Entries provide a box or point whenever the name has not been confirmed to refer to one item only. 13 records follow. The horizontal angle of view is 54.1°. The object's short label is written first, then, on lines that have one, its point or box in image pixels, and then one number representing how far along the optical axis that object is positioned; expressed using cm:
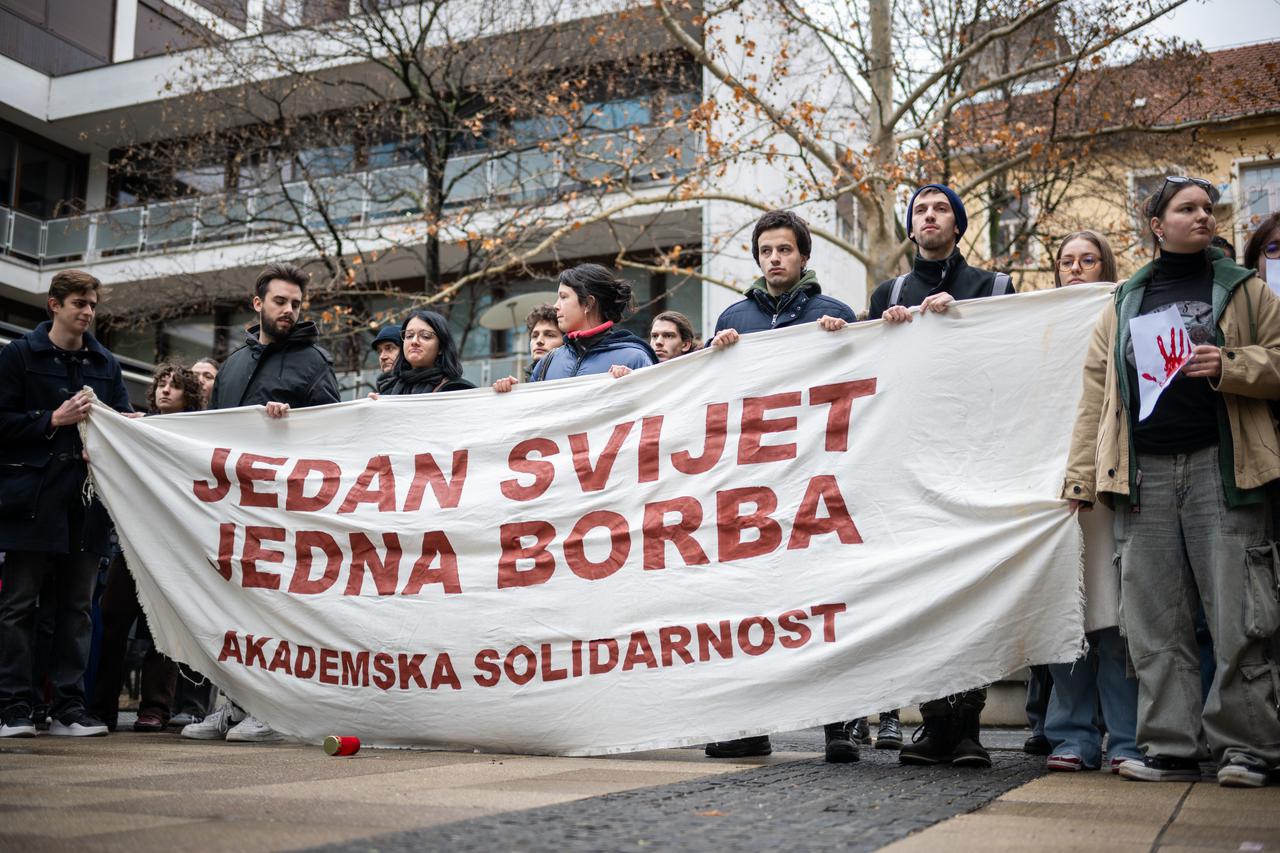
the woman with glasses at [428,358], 605
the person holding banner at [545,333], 643
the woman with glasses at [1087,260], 500
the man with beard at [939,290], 433
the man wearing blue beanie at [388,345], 677
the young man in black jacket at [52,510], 556
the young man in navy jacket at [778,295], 495
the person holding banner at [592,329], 543
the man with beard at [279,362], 593
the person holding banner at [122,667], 614
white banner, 432
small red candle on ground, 463
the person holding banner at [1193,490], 385
